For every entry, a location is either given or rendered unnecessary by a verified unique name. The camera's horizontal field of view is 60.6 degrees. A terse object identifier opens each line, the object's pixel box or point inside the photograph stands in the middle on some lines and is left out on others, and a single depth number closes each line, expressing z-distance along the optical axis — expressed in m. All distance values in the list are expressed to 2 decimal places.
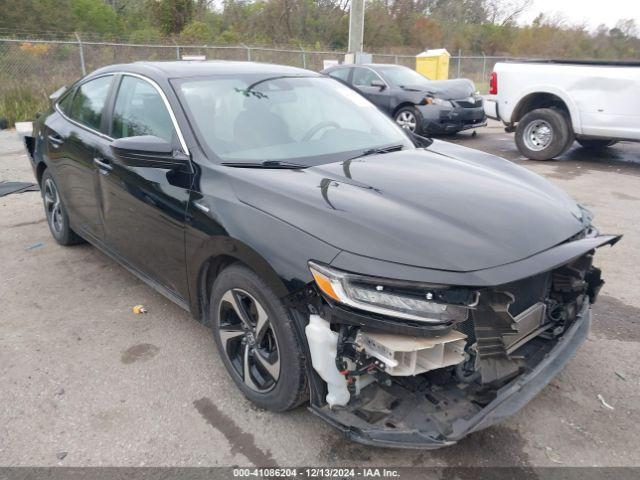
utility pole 15.75
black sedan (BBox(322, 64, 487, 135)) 10.67
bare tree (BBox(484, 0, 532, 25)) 46.97
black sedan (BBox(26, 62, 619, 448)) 2.17
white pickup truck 7.95
